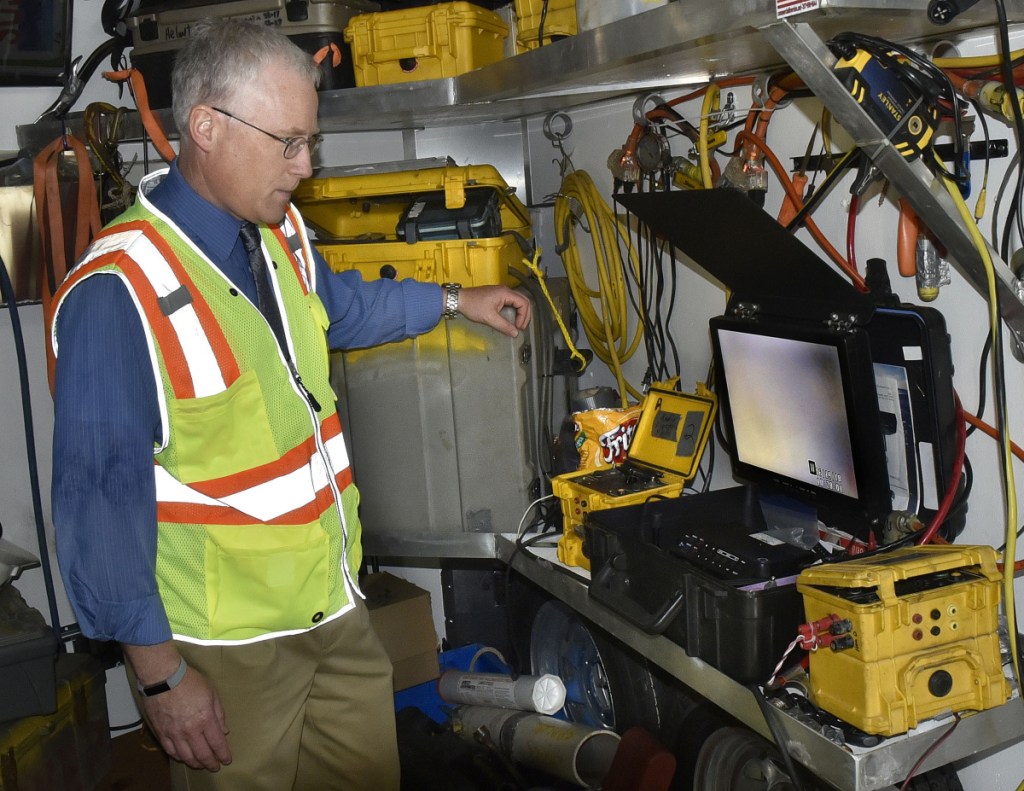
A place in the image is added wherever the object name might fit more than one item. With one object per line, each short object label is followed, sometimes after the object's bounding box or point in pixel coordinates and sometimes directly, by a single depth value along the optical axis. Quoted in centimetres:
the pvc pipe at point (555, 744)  246
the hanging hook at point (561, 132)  302
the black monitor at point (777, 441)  169
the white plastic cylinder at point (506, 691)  269
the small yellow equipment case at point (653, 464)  218
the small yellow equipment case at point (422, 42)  261
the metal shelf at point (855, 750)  142
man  165
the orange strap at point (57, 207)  277
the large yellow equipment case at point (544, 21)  242
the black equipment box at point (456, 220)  251
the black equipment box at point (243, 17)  274
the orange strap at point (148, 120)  235
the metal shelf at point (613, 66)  146
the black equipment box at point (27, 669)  248
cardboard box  316
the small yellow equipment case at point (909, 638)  143
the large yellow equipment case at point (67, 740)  258
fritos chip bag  235
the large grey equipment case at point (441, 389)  250
